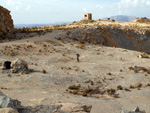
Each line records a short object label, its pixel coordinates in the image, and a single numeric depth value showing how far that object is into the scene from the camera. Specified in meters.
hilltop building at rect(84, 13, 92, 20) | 68.19
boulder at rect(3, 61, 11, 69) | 21.52
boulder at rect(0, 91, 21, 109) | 8.39
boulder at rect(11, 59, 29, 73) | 20.80
